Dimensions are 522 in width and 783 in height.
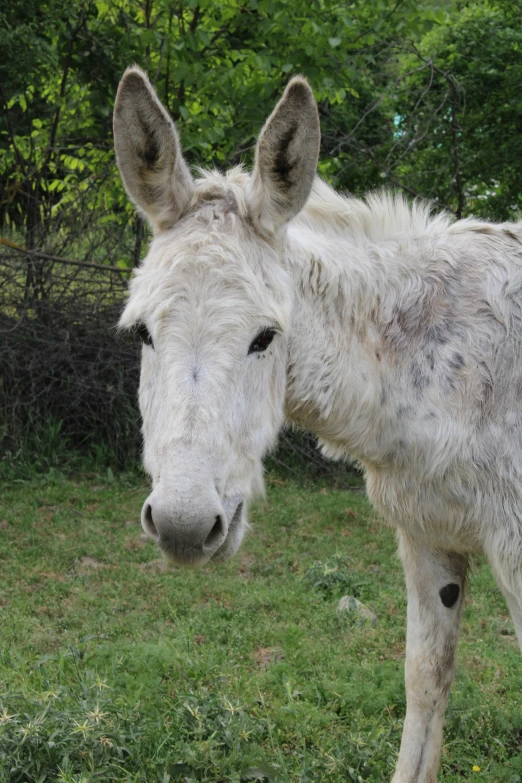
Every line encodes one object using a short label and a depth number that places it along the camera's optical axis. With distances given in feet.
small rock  15.76
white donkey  7.23
